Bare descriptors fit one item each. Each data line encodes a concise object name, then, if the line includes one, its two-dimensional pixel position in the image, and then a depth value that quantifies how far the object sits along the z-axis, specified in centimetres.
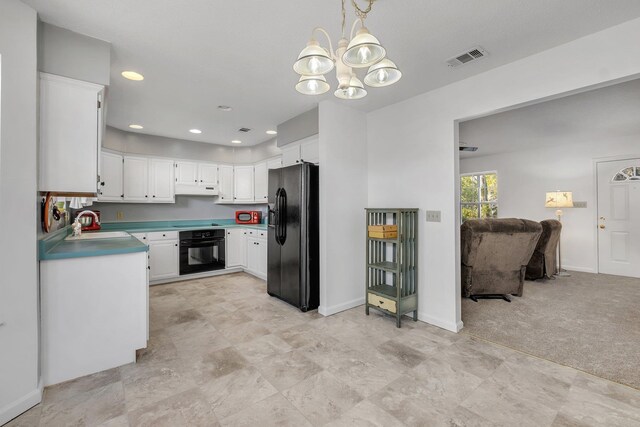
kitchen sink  302
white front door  502
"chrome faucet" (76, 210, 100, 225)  393
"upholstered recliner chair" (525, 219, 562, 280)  461
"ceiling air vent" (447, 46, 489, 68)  229
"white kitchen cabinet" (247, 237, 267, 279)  477
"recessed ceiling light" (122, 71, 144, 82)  265
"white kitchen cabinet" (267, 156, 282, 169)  500
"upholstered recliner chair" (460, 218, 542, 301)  361
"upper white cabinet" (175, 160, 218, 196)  517
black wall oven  479
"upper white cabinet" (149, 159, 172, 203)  489
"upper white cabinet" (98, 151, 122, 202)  436
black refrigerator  341
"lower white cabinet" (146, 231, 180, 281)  450
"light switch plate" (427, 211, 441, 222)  301
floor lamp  536
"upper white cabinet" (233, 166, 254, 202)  579
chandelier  139
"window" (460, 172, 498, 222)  697
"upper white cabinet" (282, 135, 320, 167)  360
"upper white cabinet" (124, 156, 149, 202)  466
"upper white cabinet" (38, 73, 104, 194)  198
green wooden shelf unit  300
